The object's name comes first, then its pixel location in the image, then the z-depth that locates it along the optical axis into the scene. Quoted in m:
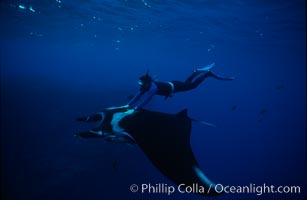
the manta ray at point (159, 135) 3.86
